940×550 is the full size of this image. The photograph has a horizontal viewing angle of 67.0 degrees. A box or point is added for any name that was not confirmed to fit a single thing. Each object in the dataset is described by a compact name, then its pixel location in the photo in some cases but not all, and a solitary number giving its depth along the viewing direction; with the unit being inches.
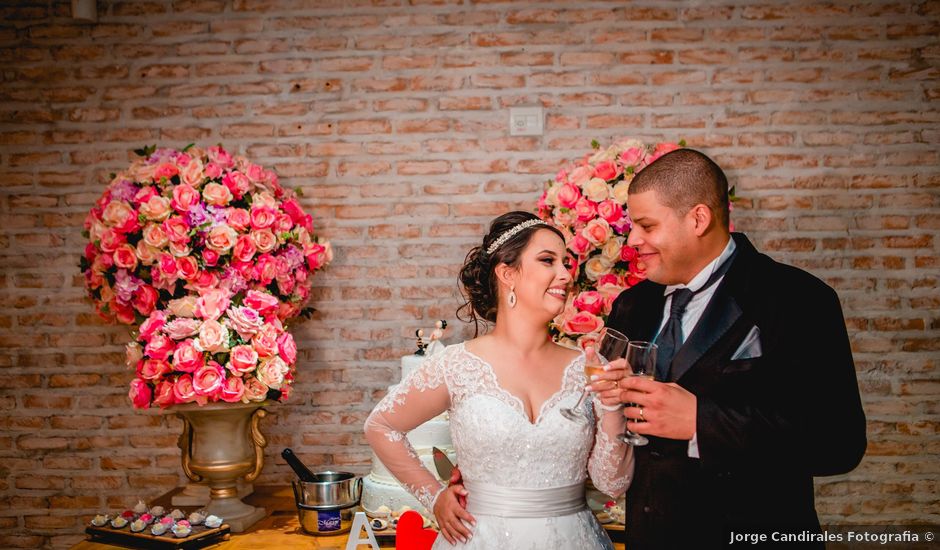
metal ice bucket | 110.3
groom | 78.1
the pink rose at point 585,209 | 108.0
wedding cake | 111.4
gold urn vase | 112.4
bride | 86.7
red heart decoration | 100.3
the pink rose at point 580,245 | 108.0
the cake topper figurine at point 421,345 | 117.1
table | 108.3
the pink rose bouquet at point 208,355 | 105.7
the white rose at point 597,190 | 108.3
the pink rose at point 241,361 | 106.8
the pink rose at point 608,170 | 110.2
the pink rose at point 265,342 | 109.1
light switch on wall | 139.9
